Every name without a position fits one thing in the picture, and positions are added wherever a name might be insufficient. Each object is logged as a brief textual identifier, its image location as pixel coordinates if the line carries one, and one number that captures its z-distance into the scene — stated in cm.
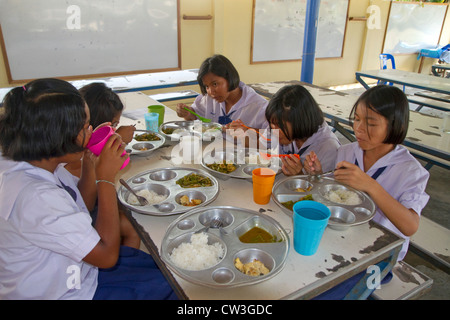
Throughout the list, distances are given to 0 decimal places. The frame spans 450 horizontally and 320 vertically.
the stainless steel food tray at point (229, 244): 98
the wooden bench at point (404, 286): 145
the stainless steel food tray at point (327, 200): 129
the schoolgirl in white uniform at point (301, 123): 182
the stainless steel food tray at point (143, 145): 198
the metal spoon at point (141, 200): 141
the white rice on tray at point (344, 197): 141
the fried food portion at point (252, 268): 101
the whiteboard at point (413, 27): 821
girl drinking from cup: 104
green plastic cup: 249
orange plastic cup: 137
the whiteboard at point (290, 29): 625
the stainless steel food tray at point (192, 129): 225
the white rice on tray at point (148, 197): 145
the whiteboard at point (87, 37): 431
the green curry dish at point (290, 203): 140
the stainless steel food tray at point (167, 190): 136
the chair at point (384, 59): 651
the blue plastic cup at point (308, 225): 105
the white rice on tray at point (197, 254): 104
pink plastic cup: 143
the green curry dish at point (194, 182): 157
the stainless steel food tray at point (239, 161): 170
